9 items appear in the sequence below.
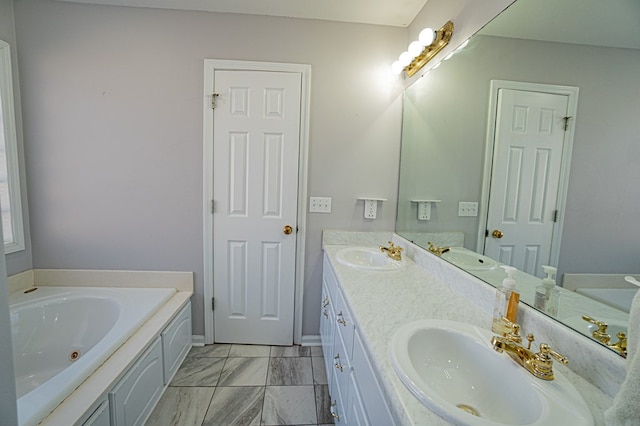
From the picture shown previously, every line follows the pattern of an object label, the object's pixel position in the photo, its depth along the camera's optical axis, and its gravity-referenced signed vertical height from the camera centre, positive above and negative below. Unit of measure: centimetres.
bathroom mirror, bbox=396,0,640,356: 68 +23
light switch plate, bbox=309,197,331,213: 199 -12
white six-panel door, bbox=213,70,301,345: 189 -13
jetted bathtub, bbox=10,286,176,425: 150 -88
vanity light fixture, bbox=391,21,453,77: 143 +87
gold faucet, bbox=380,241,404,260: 168 -40
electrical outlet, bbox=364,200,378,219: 201 -14
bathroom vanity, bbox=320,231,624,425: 64 -47
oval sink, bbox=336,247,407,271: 167 -45
